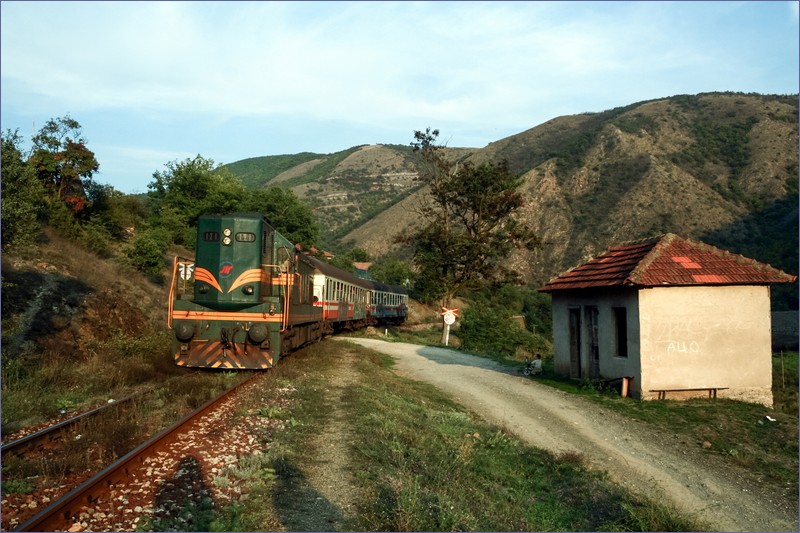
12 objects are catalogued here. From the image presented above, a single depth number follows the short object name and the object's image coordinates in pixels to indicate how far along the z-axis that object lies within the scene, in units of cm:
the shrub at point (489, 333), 3382
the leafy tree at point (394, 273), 7812
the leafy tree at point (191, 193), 5009
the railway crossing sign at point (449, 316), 3050
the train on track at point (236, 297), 1361
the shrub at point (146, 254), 2986
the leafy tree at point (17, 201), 1480
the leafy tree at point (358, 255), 9525
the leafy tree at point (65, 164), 3091
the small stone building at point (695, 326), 1377
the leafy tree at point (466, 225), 3775
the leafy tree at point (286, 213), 5606
